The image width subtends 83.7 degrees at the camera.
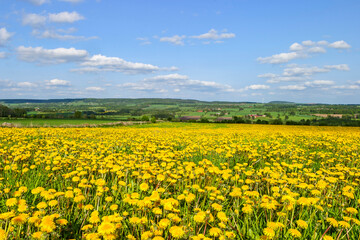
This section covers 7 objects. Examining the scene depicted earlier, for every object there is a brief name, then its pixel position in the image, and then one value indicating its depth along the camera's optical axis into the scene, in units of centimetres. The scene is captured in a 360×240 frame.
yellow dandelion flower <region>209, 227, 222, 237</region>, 271
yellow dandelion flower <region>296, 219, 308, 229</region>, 299
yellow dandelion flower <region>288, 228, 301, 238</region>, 269
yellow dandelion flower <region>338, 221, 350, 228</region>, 284
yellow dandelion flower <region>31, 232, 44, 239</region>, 238
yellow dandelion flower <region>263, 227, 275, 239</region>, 265
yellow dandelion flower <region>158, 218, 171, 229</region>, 273
